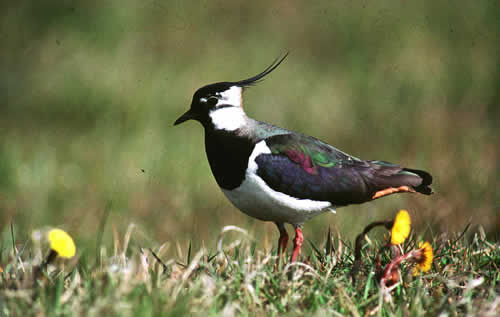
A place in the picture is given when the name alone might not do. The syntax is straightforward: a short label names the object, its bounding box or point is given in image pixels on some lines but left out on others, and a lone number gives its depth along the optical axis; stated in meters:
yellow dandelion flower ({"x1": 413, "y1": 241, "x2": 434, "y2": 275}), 6.36
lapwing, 6.86
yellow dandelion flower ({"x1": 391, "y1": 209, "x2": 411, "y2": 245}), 6.12
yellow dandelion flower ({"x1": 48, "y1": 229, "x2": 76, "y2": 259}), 5.64
